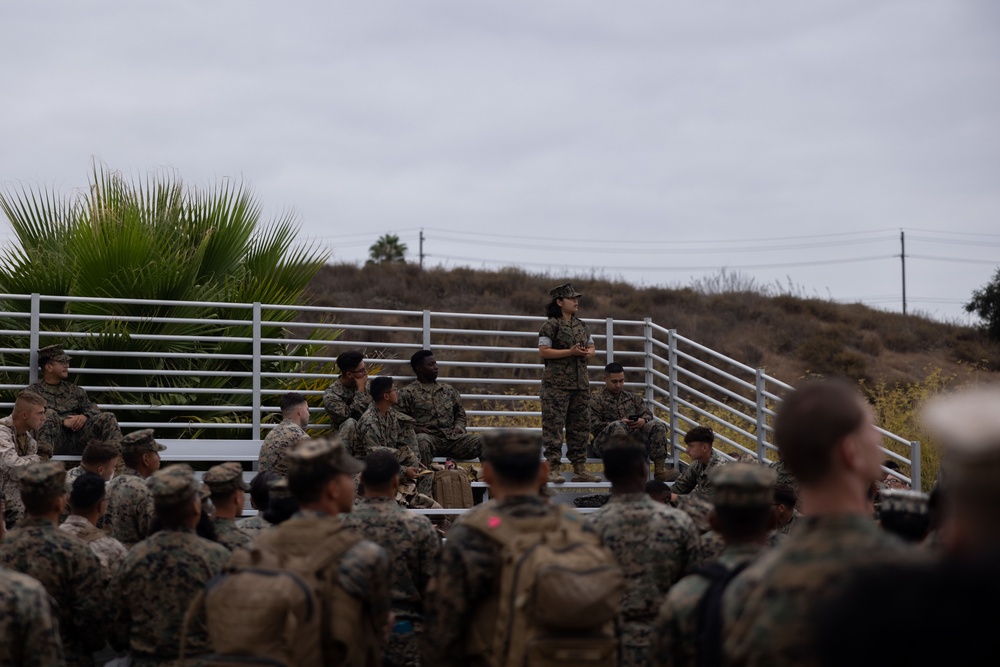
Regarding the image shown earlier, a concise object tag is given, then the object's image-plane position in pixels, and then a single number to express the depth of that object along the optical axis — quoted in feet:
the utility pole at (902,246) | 158.92
